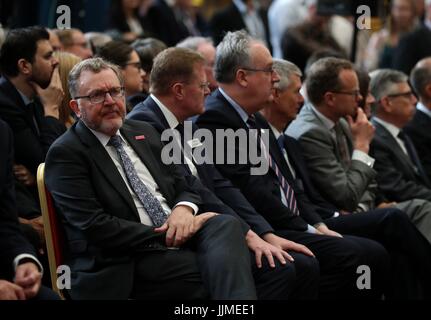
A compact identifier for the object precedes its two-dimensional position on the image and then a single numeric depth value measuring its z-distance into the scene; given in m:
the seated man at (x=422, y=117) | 11.94
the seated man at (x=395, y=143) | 10.90
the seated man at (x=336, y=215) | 9.56
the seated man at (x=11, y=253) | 6.43
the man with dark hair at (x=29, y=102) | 8.50
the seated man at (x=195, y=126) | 8.22
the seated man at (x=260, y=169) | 8.91
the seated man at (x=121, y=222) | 7.15
